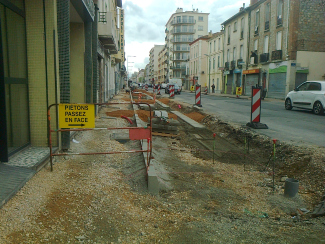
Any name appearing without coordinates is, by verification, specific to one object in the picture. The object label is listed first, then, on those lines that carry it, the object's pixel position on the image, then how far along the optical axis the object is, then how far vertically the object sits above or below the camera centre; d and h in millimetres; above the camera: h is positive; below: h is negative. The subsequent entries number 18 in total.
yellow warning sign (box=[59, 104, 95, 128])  5145 -467
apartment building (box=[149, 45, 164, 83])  150900 +14727
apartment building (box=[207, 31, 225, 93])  49594 +4856
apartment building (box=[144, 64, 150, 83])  187250 +7561
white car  14625 -380
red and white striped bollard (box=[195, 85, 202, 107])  18659 -339
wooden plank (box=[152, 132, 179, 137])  9715 -1485
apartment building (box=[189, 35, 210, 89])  65250 +6027
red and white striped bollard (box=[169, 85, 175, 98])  27797 -247
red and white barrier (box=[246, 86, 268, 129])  10195 -682
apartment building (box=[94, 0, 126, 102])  15117 +2750
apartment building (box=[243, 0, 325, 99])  28125 +4319
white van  51222 +1256
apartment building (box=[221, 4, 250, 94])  39625 +5948
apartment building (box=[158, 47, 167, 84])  117938 +9556
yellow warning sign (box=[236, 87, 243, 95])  34281 -247
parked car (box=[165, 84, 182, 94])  40781 -217
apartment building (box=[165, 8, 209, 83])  95688 +18007
